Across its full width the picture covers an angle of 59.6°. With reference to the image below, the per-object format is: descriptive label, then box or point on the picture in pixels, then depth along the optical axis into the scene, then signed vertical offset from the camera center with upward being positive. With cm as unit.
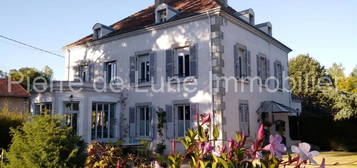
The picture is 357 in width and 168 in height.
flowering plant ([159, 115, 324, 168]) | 151 -25
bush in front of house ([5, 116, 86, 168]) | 501 -63
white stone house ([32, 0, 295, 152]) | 1374 +140
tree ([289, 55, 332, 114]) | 3042 +258
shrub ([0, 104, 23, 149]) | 1243 -63
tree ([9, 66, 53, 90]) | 3932 +477
